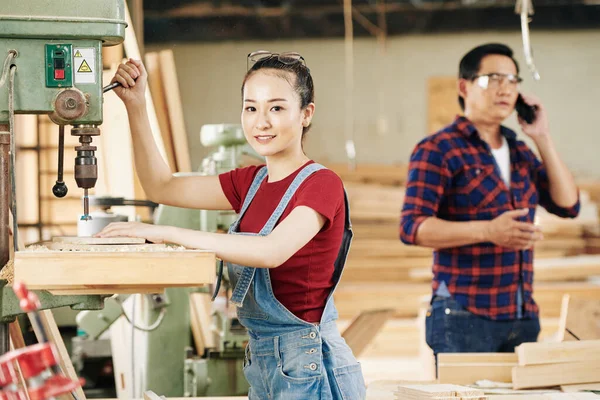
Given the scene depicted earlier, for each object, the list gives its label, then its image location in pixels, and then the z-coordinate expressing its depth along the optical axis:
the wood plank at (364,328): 4.25
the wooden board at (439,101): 9.37
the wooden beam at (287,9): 8.91
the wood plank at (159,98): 4.89
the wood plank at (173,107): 4.89
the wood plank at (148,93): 4.51
